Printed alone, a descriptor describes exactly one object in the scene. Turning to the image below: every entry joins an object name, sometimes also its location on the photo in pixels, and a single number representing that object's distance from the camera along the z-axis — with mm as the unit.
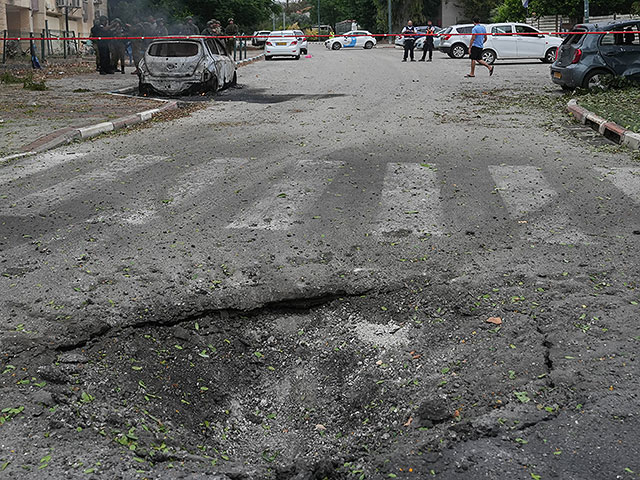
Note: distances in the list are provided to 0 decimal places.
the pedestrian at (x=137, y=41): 26853
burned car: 17312
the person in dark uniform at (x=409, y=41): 32812
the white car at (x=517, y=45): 30484
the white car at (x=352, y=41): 56319
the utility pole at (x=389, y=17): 69581
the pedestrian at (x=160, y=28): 29139
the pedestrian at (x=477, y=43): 21375
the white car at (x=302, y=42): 40288
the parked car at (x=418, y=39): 47150
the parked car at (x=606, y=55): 16172
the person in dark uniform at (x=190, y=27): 27188
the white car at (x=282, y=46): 38094
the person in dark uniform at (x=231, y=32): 32312
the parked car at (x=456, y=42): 35406
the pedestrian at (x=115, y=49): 25234
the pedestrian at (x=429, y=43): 32844
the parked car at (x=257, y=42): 56897
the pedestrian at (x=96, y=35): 24377
